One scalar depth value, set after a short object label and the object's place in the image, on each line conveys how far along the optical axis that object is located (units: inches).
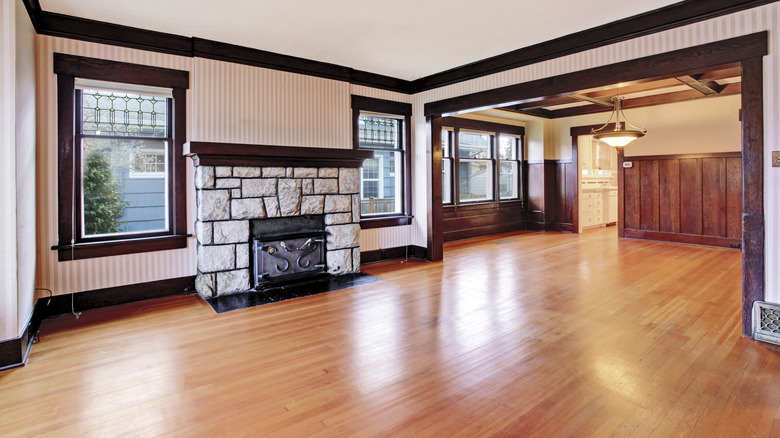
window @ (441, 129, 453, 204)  331.3
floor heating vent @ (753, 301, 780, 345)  121.2
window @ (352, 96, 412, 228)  241.0
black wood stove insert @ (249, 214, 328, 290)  184.1
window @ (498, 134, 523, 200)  380.8
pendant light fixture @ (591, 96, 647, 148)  245.0
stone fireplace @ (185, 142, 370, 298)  172.7
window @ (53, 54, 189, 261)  152.5
